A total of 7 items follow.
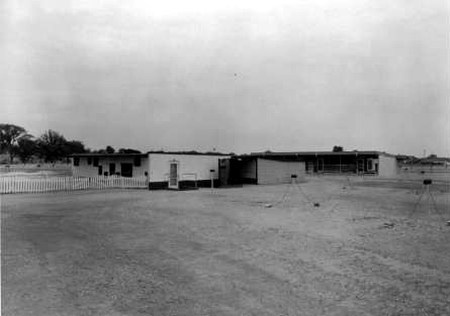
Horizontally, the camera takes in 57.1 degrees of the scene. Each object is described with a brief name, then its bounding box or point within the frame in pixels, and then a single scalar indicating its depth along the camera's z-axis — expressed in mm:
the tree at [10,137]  83250
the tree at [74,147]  70388
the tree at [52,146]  69000
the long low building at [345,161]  52031
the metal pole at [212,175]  27047
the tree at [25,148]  78750
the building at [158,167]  24812
